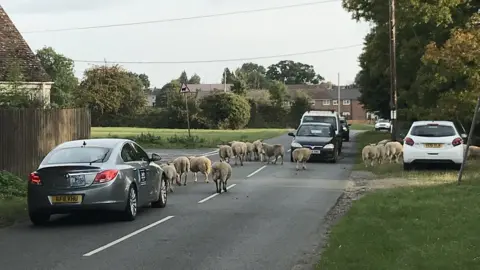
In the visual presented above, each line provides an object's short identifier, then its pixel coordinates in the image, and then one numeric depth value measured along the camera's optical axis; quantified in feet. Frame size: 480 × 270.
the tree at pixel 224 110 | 257.14
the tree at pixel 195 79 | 610.40
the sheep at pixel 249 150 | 95.28
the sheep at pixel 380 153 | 84.36
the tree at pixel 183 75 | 510.38
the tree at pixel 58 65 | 300.81
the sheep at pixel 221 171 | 57.26
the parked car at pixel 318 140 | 94.89
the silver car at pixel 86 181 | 41.04
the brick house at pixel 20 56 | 99.14
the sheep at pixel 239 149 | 90.52
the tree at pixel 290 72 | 581.53
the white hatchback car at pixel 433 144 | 73.31
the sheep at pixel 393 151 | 86.48
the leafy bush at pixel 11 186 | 54.54
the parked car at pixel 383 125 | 238.74
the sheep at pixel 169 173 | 57.78
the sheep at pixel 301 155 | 82.48
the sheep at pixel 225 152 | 86.65
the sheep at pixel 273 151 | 90.94
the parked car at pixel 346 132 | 158.46
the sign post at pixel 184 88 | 138.41
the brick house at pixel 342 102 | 484.74
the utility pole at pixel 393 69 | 110.96
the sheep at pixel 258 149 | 95.99
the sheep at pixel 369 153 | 83.46
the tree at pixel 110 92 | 266.92
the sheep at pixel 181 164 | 65.36
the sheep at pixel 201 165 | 66.74
